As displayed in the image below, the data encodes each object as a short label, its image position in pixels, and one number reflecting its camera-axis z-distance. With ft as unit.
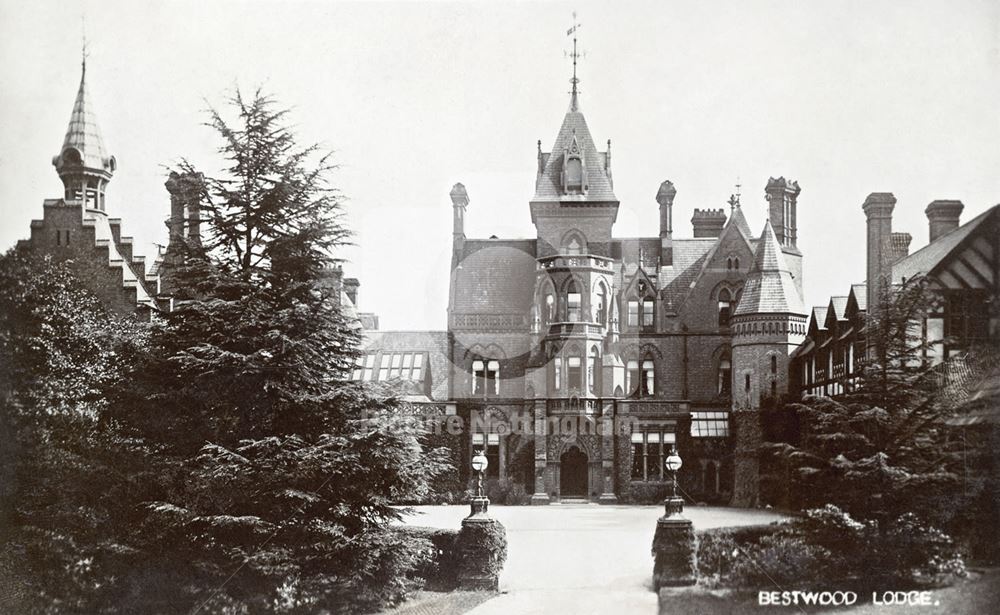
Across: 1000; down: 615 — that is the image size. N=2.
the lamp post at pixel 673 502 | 66.44
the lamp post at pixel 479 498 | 68.13
